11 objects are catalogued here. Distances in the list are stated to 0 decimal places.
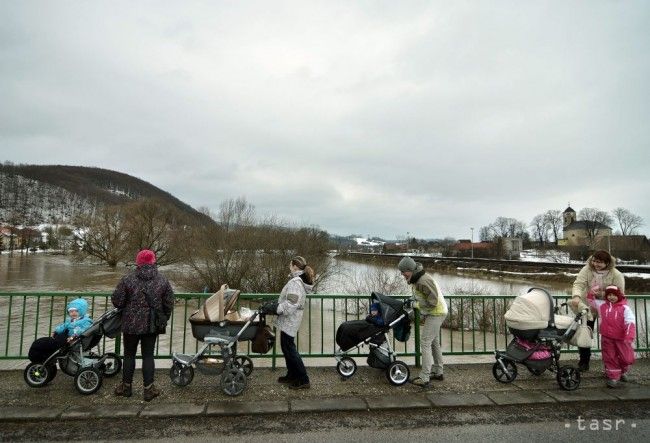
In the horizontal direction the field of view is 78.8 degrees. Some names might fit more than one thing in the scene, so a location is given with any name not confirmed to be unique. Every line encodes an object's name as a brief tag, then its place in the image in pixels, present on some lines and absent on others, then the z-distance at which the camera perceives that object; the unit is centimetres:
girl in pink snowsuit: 491
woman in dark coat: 438
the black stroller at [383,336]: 507
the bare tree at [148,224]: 4622
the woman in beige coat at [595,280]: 522
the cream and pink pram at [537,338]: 495
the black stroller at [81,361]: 463
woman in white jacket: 475
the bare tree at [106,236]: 5010
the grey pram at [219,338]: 474
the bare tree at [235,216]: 2445
